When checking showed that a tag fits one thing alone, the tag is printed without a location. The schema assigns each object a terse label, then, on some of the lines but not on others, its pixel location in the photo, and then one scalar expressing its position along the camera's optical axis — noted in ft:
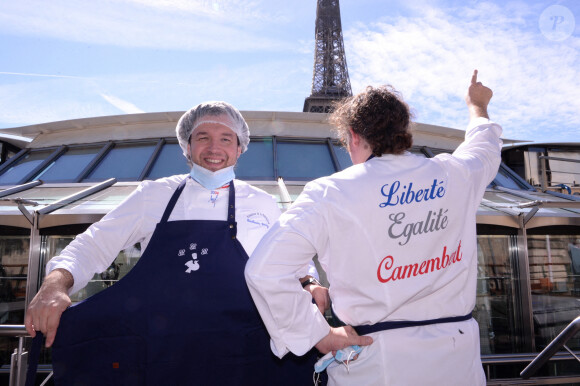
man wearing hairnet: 5.76
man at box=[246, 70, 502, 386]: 4.45
